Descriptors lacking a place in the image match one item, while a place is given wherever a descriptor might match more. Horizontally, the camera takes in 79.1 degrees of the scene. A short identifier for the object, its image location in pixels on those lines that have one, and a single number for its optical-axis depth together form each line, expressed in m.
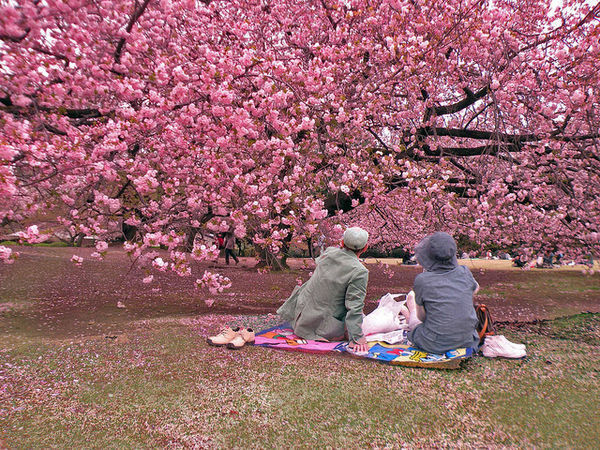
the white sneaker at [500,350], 4.11
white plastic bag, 4.66
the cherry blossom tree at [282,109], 4.58
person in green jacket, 4.21
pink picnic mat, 4.20
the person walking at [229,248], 15.34
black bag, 4.19
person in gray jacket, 3.88
